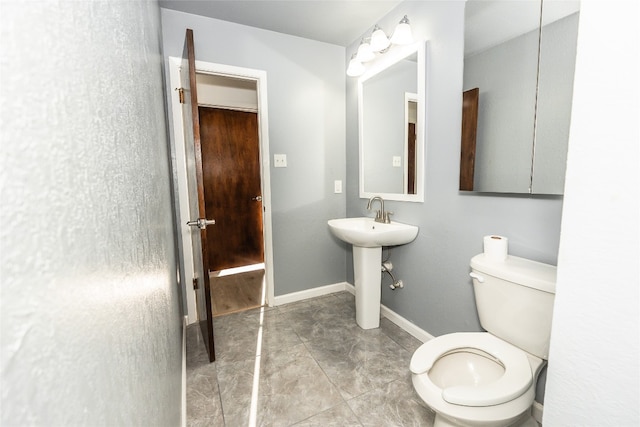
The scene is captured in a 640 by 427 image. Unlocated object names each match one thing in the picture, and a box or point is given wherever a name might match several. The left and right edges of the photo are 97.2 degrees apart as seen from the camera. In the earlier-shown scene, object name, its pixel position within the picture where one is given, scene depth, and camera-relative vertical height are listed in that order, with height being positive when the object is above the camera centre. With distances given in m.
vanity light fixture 1.75 +0.89
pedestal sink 1.83 -0.54
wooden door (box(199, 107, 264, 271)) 3.40 -0.07
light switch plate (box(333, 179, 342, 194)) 2.61 -0.08
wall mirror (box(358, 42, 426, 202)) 1.80 +0.37
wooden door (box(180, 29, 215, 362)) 1.47 -0.01
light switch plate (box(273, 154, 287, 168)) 2.34 +0.14
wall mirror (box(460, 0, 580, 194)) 1.12 +0.35
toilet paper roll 1.26 -0.33
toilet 0.93 -0.71
